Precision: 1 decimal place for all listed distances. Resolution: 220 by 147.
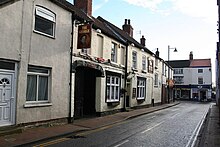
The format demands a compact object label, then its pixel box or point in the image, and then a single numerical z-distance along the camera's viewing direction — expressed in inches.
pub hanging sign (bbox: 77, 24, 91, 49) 591.8
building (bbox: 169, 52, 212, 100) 2657.5
